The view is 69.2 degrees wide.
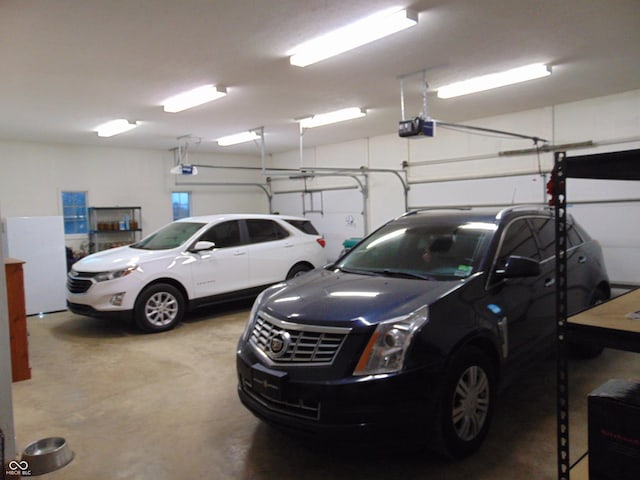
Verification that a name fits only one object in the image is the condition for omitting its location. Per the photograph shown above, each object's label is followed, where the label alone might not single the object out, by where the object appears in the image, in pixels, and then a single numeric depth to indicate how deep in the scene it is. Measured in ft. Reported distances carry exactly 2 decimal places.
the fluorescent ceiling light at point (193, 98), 18.08
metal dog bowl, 9.19
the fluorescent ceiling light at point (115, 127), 23.84
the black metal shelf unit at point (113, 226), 30.83
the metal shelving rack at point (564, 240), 4.75
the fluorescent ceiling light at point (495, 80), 16.47
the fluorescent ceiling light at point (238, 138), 28.79
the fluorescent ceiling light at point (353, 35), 11.59
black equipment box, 4.47
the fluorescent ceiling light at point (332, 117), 22.79
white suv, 19.06
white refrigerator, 23.17
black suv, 7.91
